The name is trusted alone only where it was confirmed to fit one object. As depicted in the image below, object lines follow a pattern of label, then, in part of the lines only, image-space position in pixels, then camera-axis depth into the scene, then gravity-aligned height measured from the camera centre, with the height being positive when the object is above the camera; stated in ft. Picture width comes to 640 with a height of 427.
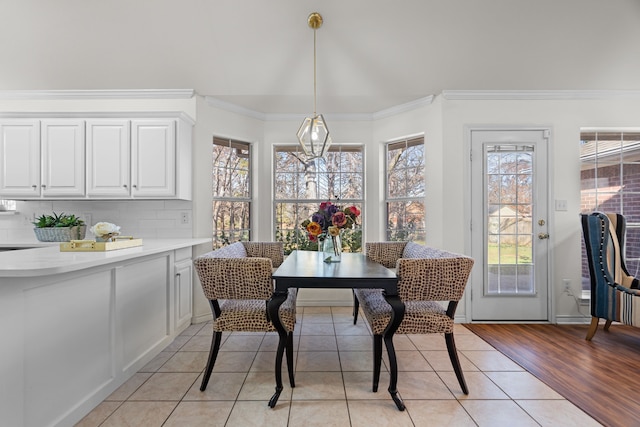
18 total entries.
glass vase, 7.88 -0.81
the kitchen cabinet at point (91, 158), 9.64 +1.80
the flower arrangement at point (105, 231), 7.06 -0.35
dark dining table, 5.83 -1.32
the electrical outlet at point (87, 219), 10.73 -0.11
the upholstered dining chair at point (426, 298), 5.95 -1.58
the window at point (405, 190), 11.94 +1.02
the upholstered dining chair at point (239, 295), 6.00 -1.55
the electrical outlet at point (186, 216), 10.82 -0.01
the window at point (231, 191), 11.78 +0.96
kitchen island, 4.38 -1.95
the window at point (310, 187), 12.94 +1.20
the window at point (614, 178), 10.90 +1.34
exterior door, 10.73 -0.33
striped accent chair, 8.72 -1.63
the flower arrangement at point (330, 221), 7.44 -0.12
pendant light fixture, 7.70 +1.97
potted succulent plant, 9.30 -0.40
